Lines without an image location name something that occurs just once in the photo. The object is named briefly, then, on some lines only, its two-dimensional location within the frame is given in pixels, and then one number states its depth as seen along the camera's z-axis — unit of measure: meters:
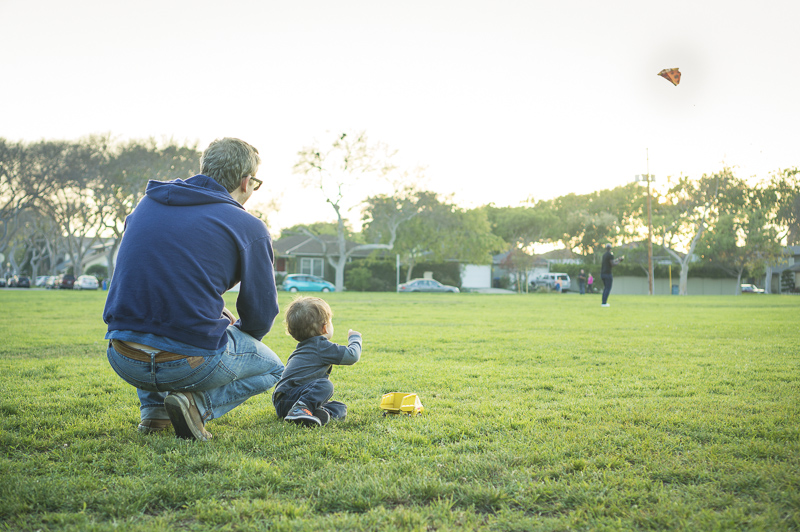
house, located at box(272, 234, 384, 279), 53.44
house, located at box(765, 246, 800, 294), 54.53
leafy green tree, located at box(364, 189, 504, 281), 43.66
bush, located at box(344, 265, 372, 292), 45.53
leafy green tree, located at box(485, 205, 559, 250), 61.91
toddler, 3.59
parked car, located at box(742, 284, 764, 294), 56.62
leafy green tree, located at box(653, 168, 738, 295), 43.34
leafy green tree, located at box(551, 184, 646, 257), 56.12
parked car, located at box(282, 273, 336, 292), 41.25
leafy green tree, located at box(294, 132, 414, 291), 41.03
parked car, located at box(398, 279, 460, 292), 42.56
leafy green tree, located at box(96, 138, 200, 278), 34.88
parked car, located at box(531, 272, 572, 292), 50.47
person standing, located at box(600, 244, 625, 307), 17.03
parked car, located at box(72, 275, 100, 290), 45.50
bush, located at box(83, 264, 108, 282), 72.19
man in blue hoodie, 2.76
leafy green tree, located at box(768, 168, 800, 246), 45.44
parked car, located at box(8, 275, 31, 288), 54.53
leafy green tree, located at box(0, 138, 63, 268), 31.67
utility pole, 40.25
